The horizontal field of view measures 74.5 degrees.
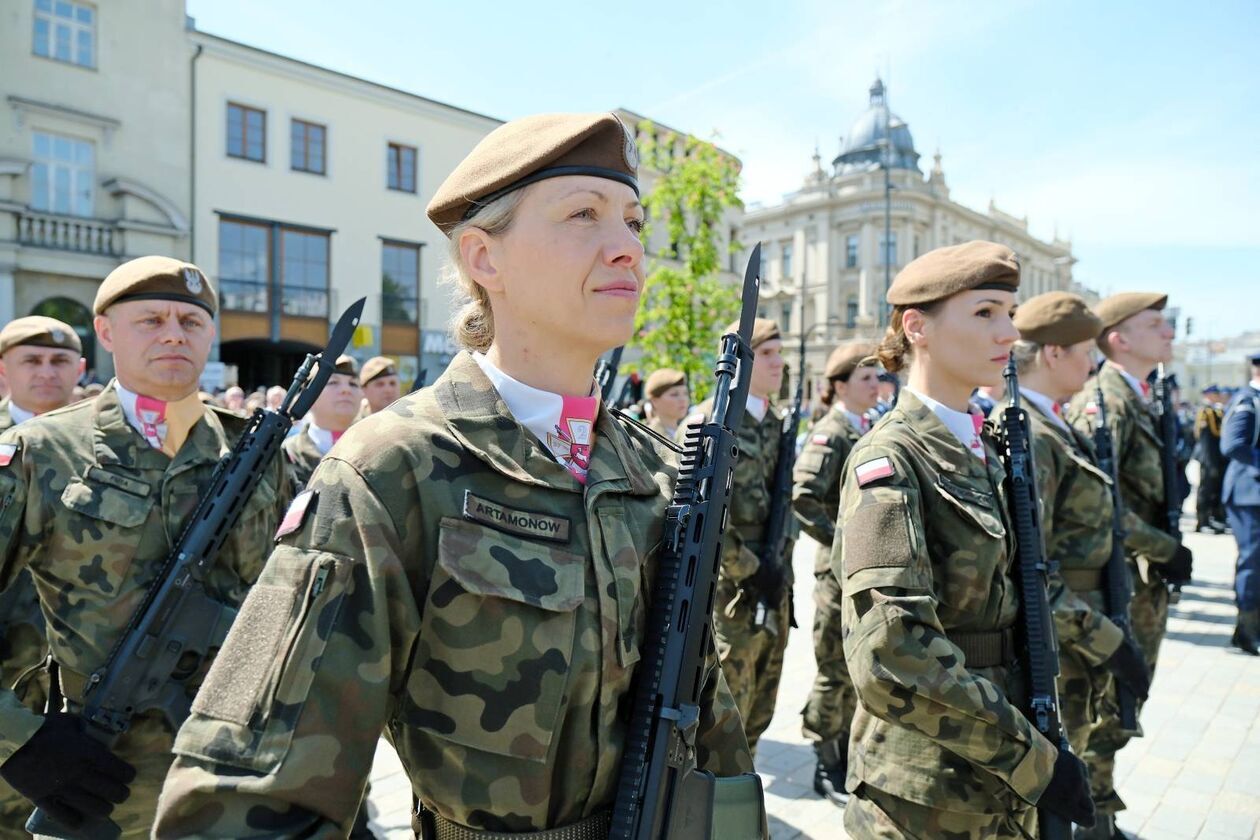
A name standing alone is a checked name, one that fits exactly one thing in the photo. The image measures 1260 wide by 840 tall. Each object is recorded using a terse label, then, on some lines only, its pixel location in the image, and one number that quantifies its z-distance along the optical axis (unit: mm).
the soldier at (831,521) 4555
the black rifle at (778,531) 4562
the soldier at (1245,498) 6848
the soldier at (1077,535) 2842
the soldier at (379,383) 6355
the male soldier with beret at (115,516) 2264
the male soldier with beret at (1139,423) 4668
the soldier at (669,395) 6883
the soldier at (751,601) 4508
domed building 59219
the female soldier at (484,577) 1170
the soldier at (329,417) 5359
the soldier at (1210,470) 10914
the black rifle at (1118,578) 3453
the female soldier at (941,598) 2143
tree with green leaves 17109
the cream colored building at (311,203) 19938
